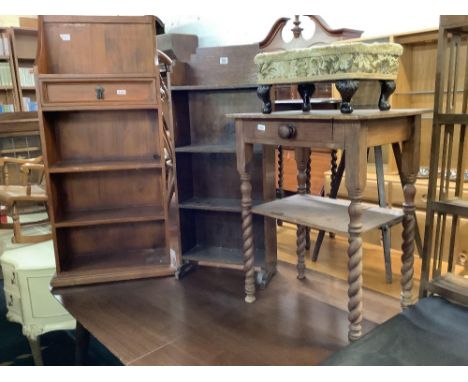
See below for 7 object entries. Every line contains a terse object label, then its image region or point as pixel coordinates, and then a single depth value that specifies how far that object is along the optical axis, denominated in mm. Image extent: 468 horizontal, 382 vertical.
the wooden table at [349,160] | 1493
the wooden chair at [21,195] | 3508
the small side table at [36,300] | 2443
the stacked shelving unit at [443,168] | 1366
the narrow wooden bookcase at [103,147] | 2197
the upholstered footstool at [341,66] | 1527
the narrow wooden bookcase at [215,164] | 2232
